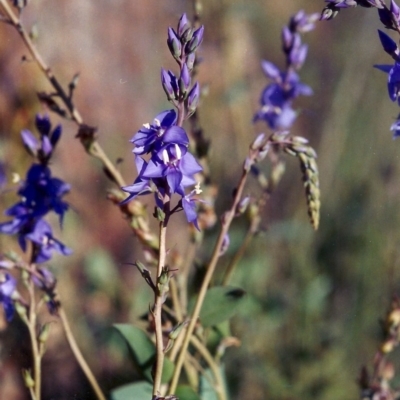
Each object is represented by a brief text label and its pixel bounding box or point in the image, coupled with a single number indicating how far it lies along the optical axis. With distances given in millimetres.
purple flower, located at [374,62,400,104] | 394
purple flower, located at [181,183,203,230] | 375
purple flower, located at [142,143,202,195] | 375
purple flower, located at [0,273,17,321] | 434
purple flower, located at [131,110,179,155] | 377
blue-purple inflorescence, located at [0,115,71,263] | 439
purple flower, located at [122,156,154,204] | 377
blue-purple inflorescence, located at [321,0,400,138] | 390
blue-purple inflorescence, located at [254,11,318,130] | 485
